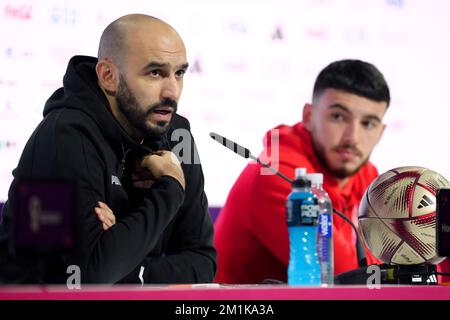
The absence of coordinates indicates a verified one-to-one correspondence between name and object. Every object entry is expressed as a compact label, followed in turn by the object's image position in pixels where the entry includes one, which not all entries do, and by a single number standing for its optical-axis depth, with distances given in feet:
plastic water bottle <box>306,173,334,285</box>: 13.62
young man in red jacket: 19.69
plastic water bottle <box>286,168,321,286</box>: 12.78
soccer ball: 13.66
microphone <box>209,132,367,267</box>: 14.07
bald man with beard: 13.66
